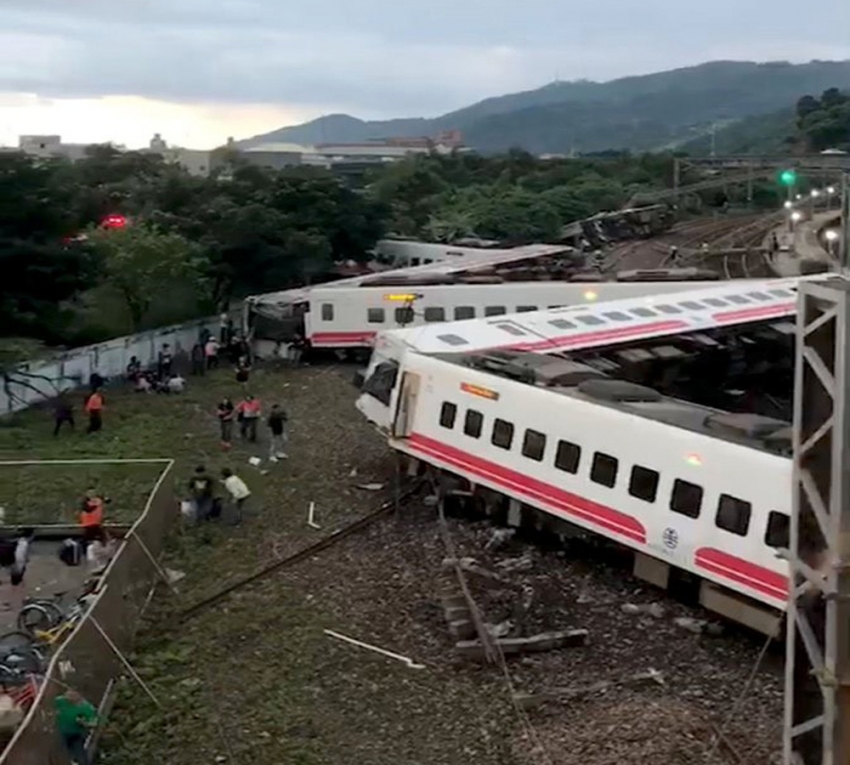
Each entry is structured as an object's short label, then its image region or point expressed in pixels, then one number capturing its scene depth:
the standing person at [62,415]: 23.81
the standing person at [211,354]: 31.50
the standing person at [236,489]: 18.02
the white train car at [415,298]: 29.36
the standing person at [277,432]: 21.66
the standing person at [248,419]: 23.36
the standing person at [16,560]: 14.84
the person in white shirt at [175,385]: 28.06
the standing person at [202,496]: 17.92
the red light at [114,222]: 38.62
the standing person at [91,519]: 16.12
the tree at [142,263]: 33.34
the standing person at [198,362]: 30.78
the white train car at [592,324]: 20.14
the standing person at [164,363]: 29.00
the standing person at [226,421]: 23.02
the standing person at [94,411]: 23.86
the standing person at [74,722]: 9.95
